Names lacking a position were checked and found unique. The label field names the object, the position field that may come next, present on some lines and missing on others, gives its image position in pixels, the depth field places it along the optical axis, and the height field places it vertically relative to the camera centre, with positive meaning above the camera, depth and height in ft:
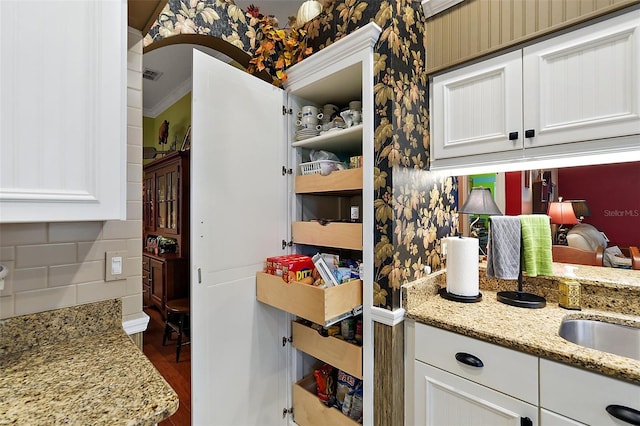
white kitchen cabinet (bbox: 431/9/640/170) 3.75 +1.58
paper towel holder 4.87 -1.41
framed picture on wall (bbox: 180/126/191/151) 11.33 +2.69
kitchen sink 4.01 -1.70
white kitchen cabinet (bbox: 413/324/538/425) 3.53 -2.19
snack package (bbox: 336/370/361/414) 5.53 -3.20
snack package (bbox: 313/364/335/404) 5.76 -3.34
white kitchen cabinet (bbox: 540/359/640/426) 2.96 -1.87
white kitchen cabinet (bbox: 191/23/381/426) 4.70 -0.43
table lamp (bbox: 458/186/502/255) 5.75 +0.15
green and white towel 4.79 -0.55
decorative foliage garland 5.86 +3.24
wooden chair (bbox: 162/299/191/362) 9.34 -3.57
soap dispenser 4.45 -1.22
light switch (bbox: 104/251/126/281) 3.97 -0.69
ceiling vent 10.67 +4.99
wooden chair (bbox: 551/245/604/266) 5.21 -0.79
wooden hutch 10.63 -0.79
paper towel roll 4.93 -0.89
